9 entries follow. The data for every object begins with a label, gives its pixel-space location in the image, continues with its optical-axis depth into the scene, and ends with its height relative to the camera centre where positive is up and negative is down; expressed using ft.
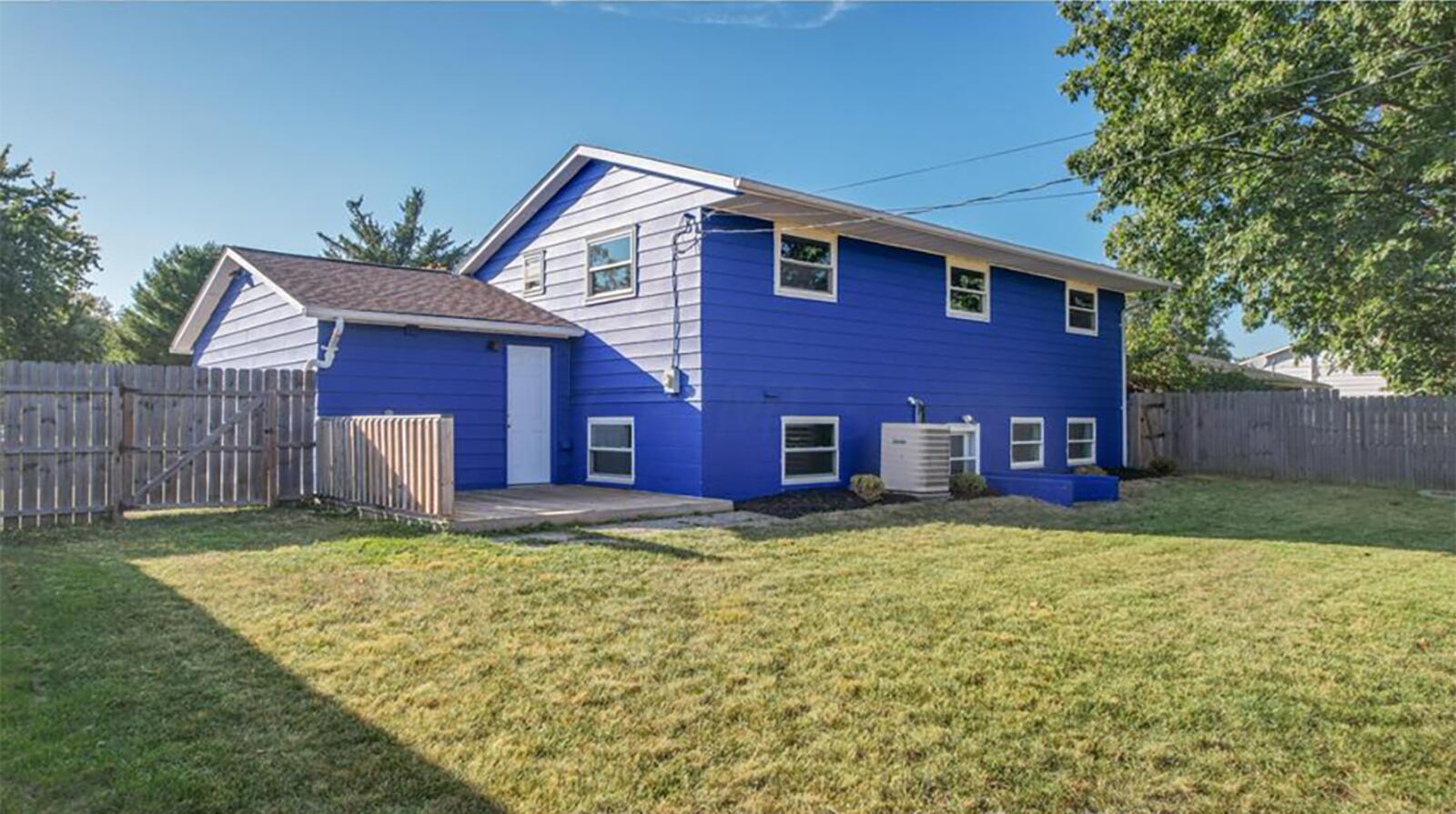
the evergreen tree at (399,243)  111.24 +25.19
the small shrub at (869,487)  33.47 -2.75
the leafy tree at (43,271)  81.51 +16.23
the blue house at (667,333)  32.63 +4.03
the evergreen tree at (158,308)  92.43 +13.33
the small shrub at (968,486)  35.91 -2.87
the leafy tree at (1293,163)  40.68 +14.63
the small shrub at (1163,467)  50.75 -2.89
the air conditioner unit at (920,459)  34.60 -1.64
